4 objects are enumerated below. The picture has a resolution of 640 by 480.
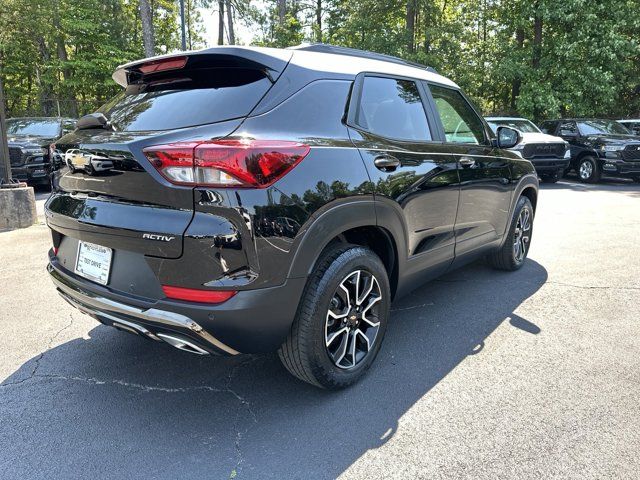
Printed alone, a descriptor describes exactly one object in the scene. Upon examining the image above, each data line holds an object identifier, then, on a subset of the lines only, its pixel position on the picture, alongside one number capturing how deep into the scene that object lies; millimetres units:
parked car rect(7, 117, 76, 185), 10164
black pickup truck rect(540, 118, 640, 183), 12508
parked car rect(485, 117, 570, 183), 12258
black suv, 2127
